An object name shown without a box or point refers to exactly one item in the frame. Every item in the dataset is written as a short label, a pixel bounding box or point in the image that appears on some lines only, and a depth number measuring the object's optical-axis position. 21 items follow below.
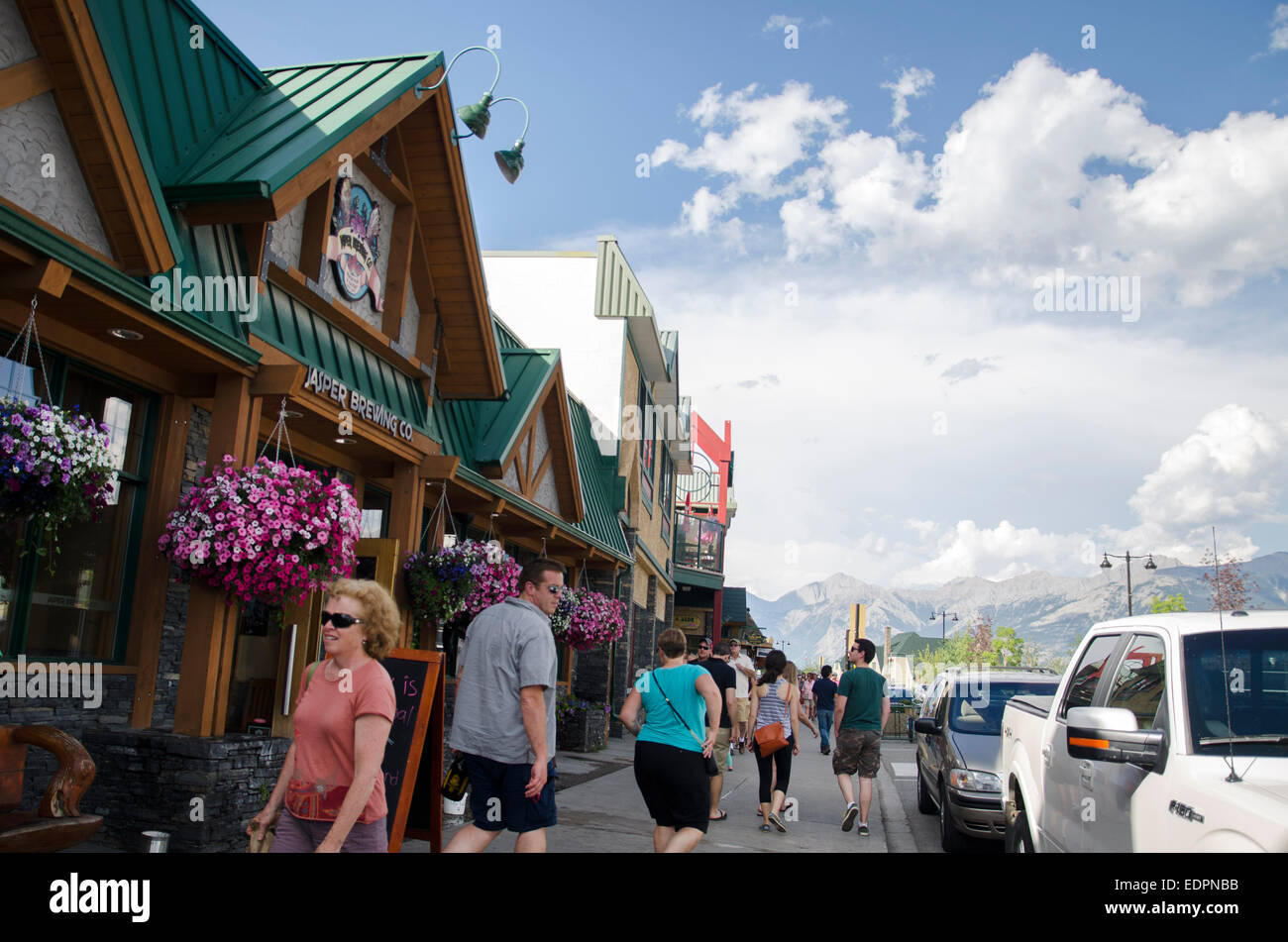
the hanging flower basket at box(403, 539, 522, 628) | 10.20
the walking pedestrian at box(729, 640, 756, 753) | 11.88
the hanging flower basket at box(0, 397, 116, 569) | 4.79
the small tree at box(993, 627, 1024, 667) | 88.69
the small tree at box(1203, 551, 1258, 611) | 29.11
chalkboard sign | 5.96
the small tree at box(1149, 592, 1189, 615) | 51.11
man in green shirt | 10.31
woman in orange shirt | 3.78
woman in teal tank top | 6.04
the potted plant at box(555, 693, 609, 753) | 16.62
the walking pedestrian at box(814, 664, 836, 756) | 21.48
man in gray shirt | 5.10
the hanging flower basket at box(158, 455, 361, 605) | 6.51
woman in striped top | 10.21
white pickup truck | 3.41
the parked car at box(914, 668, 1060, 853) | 8.90
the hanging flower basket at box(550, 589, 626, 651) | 14.91
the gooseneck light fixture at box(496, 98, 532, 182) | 10.94
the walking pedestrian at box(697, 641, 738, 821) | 10.13
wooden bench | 4.66
